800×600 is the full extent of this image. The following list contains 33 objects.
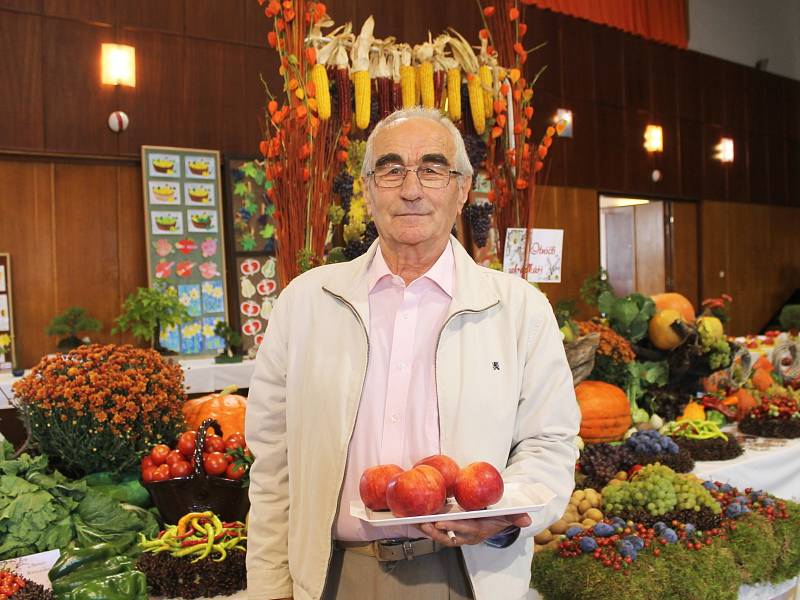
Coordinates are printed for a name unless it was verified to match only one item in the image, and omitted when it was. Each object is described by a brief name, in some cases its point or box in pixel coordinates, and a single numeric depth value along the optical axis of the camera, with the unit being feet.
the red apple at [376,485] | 4.26
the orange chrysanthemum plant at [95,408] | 7.53
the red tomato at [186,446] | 7.18
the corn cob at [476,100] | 9.34
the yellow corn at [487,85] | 9.41
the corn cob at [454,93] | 9.18
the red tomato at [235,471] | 6.85
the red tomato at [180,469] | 6.86
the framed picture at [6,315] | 19.89
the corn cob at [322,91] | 8.52
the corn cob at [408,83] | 9.02
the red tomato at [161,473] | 6.95
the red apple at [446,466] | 4.27
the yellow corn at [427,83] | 9.01
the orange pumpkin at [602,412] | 10.02
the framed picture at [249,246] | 22.44
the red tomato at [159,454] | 7.11
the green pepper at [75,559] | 5.45
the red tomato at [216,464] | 6.82
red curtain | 31.45
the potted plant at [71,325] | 18.86
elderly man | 4.67
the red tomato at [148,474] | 7.00
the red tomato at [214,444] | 7.08
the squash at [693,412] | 11.37
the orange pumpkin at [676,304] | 11.99
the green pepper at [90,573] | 5.26
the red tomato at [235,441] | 7.11
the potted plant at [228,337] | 19.35
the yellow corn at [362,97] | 8.79
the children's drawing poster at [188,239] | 21.67
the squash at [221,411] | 9.09
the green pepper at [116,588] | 5.12
